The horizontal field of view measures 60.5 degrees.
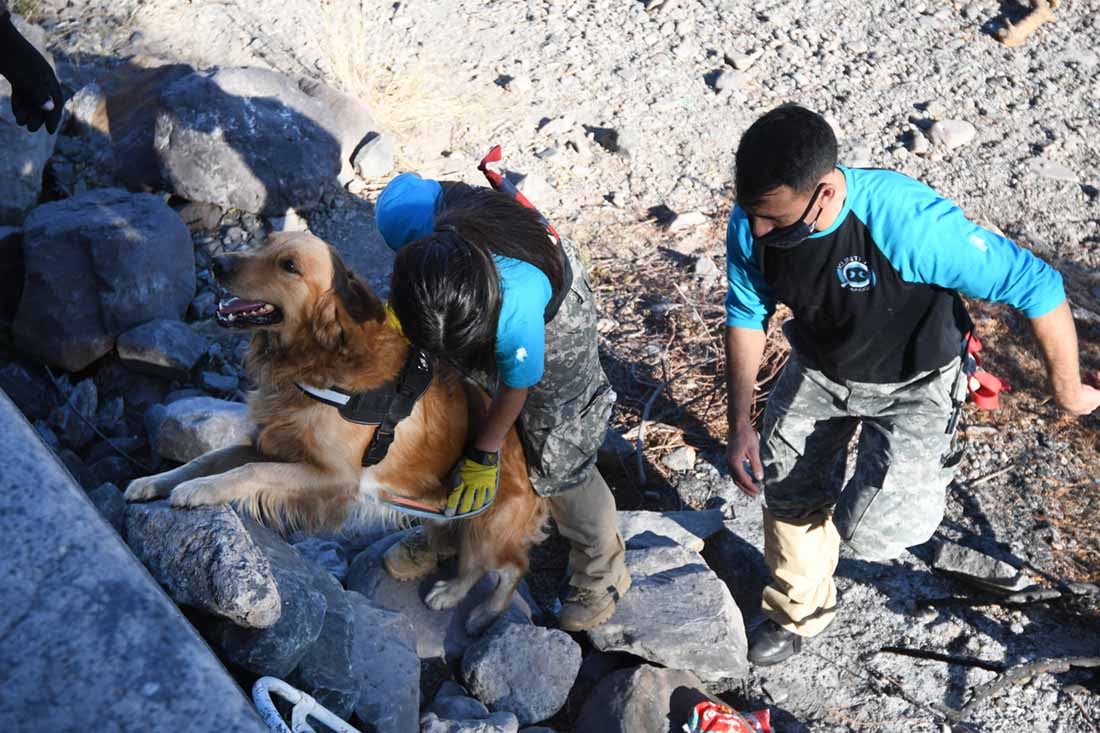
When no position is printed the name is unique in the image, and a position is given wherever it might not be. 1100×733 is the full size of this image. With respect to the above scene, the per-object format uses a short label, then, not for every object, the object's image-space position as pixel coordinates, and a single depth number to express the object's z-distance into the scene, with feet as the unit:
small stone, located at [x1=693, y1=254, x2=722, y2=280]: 20.15
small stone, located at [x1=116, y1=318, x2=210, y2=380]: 17.06
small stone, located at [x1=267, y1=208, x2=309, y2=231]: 20.99
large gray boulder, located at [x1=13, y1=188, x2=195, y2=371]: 17.24
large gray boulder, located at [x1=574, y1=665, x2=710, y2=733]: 11.91
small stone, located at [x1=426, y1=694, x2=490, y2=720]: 11.63
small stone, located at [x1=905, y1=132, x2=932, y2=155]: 24.00
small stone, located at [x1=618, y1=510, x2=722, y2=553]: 14.71
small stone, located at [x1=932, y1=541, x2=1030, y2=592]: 13.93
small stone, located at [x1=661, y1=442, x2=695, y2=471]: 16.67
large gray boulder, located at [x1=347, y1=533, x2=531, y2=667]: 13.12
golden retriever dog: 10.99
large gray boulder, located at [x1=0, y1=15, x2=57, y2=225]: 19.58
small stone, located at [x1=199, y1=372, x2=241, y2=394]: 17.24
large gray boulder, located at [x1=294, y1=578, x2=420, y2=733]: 9.93
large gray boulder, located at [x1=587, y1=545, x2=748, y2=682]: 12.75
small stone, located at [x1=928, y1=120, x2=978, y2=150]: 24.21
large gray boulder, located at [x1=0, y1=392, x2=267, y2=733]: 5.46
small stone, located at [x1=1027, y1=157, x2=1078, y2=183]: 23.30
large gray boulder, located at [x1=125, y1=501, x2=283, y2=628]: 8.85
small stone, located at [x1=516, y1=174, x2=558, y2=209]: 22.15
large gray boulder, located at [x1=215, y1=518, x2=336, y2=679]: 9.11
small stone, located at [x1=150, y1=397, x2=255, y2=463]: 14.49
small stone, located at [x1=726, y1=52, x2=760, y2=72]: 26.50
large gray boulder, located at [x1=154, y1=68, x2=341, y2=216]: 20.61
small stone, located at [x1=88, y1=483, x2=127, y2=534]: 11.35
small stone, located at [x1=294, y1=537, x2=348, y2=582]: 14.31
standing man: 9.54
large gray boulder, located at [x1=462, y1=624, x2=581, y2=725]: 12.14
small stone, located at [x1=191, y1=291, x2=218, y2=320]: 19.13
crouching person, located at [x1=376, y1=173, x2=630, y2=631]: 8.87
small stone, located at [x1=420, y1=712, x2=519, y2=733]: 10.82
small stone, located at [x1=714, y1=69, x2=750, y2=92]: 25.79
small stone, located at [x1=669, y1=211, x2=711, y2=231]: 21.71
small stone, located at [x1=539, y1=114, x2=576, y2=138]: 24.33
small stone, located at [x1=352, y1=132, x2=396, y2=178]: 22.59
